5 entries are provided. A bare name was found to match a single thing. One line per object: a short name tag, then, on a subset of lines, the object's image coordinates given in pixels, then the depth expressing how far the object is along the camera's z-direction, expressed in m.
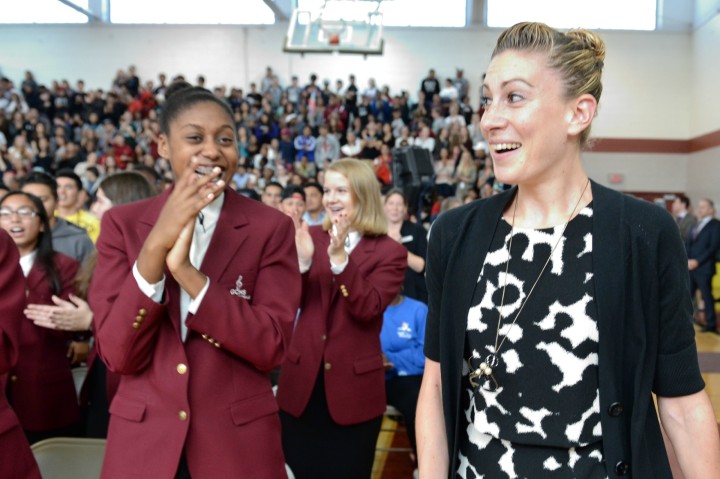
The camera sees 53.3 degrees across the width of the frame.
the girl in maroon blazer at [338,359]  2.88
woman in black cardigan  1.29
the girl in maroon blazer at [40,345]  2.82
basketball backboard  10.61
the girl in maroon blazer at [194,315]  1.61
